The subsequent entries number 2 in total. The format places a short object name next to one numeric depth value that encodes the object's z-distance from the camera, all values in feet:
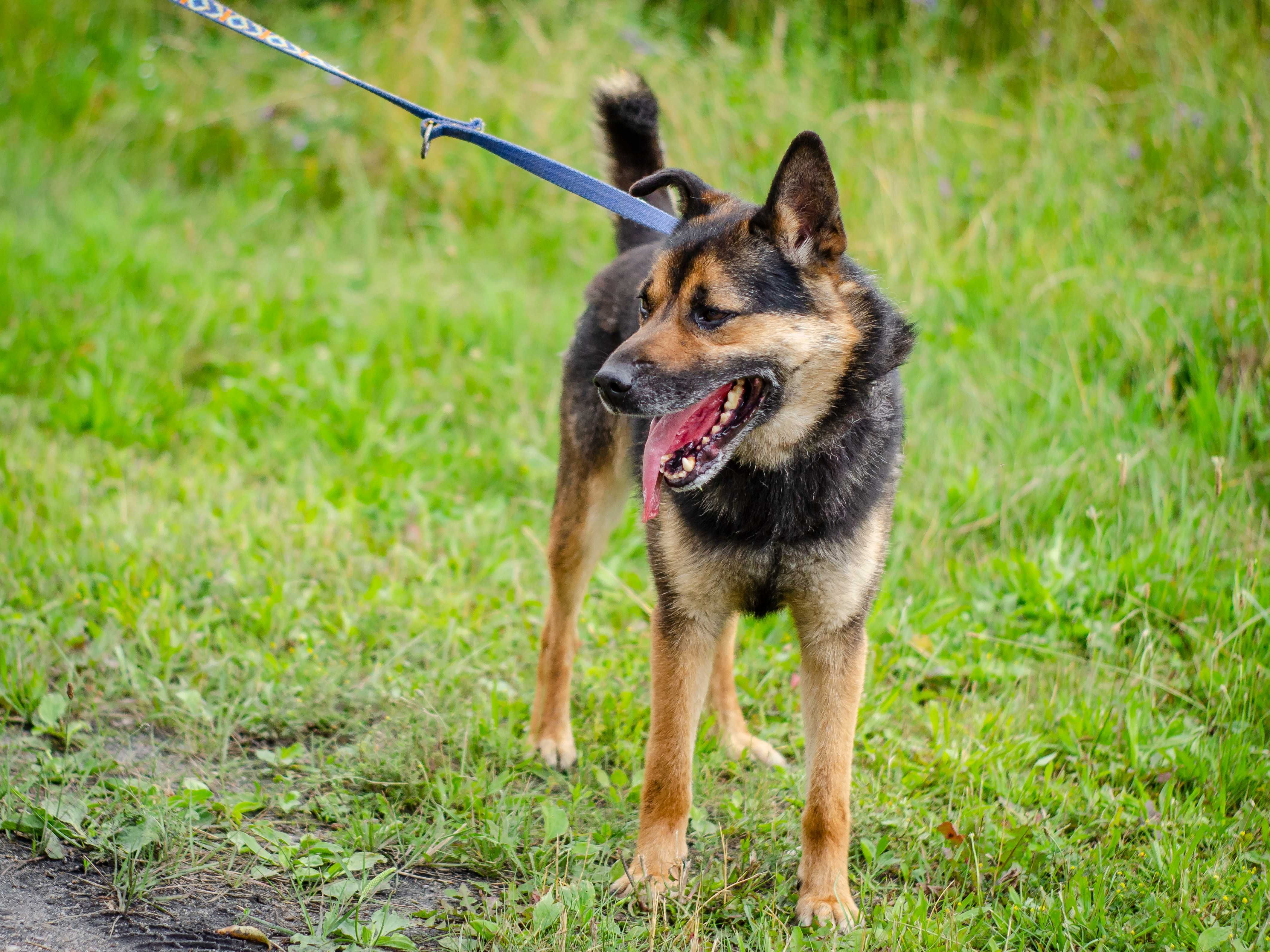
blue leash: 10.24
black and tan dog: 8.52
